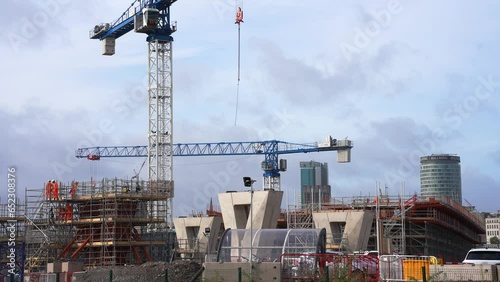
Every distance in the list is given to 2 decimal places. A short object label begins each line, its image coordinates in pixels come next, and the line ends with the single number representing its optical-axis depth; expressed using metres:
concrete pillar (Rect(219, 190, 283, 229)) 65.81
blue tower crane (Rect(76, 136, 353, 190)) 135.50
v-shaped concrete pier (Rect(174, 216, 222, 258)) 72.75
